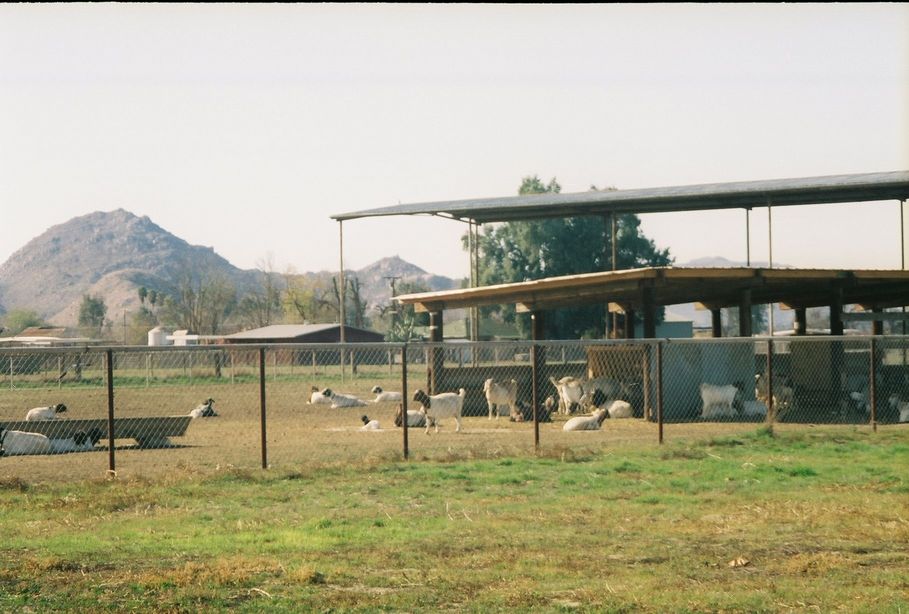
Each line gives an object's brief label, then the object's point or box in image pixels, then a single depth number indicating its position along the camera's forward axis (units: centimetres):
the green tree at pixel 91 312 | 13806
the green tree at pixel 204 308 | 10059
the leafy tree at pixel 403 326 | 7206
